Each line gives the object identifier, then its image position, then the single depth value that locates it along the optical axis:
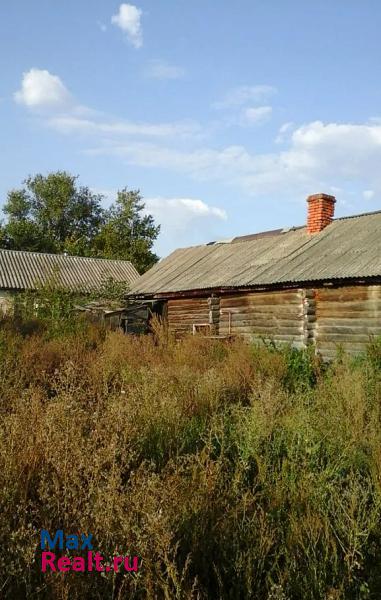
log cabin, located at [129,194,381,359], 12.34
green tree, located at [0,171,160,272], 47.84
